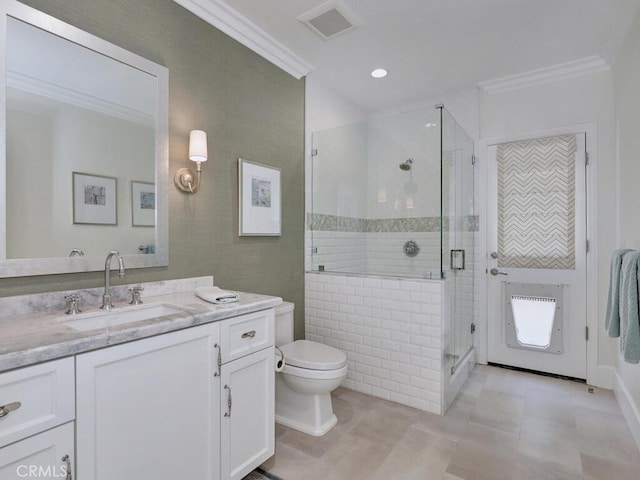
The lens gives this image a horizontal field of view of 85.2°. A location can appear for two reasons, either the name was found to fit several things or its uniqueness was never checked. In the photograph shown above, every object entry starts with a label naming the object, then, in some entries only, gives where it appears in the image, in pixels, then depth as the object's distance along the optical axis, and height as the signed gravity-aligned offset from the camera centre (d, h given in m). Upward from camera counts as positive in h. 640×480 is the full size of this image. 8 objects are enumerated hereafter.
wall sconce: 1.96 +0.48
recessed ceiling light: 2.97 +1.45
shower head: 3.17 +0.70
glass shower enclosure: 2.70 +0.32
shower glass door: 2.60 +0.06
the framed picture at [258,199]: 2.37 +0.30
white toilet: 2.05 -0.86
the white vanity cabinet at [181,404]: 1.11 -0.62
